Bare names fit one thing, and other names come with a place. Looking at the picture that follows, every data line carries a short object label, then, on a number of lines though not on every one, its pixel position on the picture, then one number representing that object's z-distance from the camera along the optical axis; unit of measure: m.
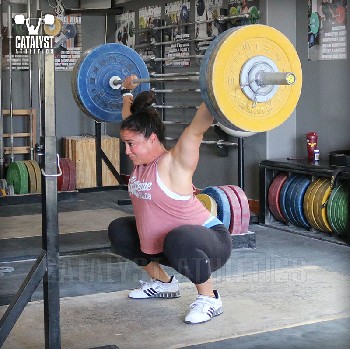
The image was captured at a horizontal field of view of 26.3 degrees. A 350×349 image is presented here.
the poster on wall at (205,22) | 5.90
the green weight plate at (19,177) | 6.42
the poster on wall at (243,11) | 5.38
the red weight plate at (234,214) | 4.40
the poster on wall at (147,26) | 6.80
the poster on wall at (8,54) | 7.21
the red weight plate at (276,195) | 5.09
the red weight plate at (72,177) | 6.55
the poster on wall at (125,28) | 7.35
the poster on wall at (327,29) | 4.97
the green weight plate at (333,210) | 4.59
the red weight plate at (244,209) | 4.43
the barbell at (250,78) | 2.49
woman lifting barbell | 2.89
